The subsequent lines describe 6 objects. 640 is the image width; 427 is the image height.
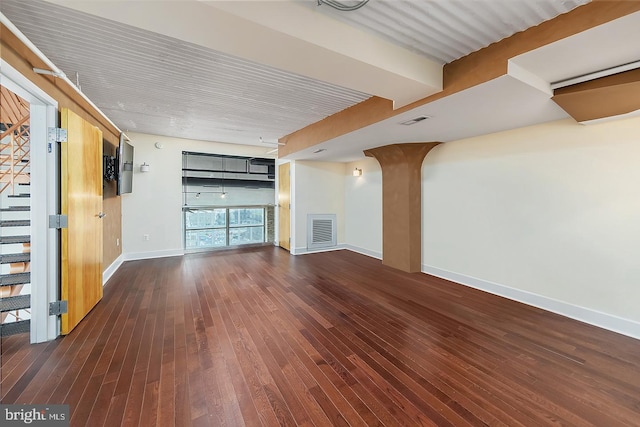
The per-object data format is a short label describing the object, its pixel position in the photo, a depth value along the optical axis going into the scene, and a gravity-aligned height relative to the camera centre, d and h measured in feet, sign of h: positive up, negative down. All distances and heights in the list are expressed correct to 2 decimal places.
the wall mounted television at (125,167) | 12.58 +2.54
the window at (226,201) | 21.24 +1.16
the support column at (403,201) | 14.40 +0.69
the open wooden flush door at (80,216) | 7.75 -0.12
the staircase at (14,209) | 7.92 +0.15
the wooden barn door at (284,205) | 20.47 +0.69
